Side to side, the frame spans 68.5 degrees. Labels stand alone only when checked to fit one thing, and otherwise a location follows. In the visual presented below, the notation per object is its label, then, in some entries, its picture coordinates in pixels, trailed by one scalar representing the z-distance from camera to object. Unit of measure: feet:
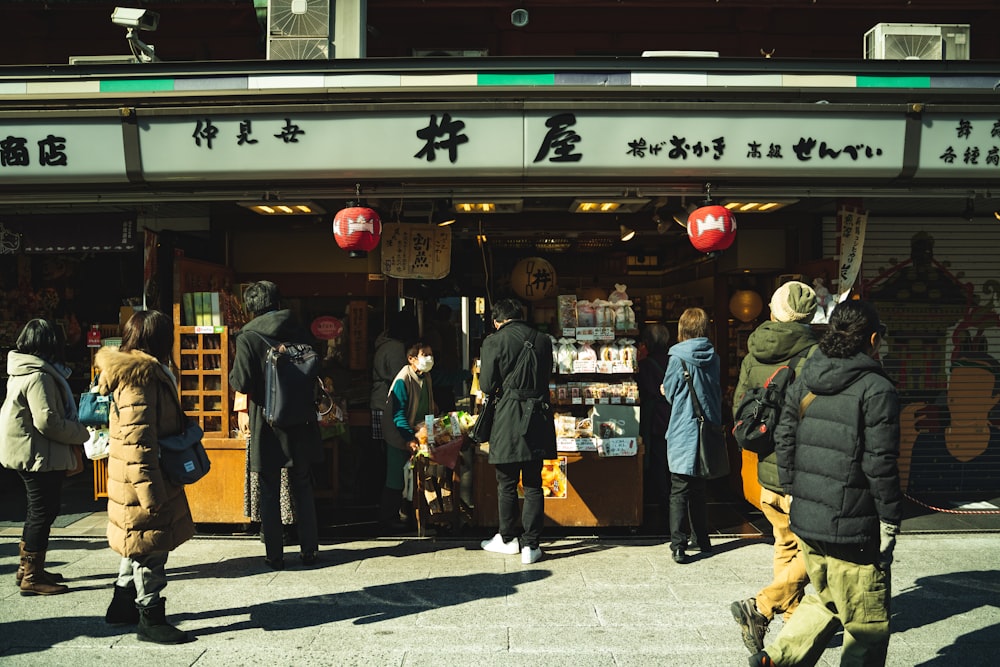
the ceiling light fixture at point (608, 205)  24.95
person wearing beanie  15.47
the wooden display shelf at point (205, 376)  25.22
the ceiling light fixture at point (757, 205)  24.93
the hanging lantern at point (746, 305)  31.89
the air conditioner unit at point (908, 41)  27.45
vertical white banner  25.30
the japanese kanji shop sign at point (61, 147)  23.29
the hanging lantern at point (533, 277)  30.83
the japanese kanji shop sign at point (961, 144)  23.20
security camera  25.53
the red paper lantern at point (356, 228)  23.19
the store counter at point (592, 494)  24.29
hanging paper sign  28.19
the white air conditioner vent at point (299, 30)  26.53
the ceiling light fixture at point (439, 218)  27.14
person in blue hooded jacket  21.50
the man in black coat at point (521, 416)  21.12
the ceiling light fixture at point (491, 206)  25.55
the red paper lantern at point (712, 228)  22.91
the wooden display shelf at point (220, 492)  24.49
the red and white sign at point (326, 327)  31.91
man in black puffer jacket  11.99
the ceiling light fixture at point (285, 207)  24.77
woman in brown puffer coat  15.03
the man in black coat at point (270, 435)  20.25
